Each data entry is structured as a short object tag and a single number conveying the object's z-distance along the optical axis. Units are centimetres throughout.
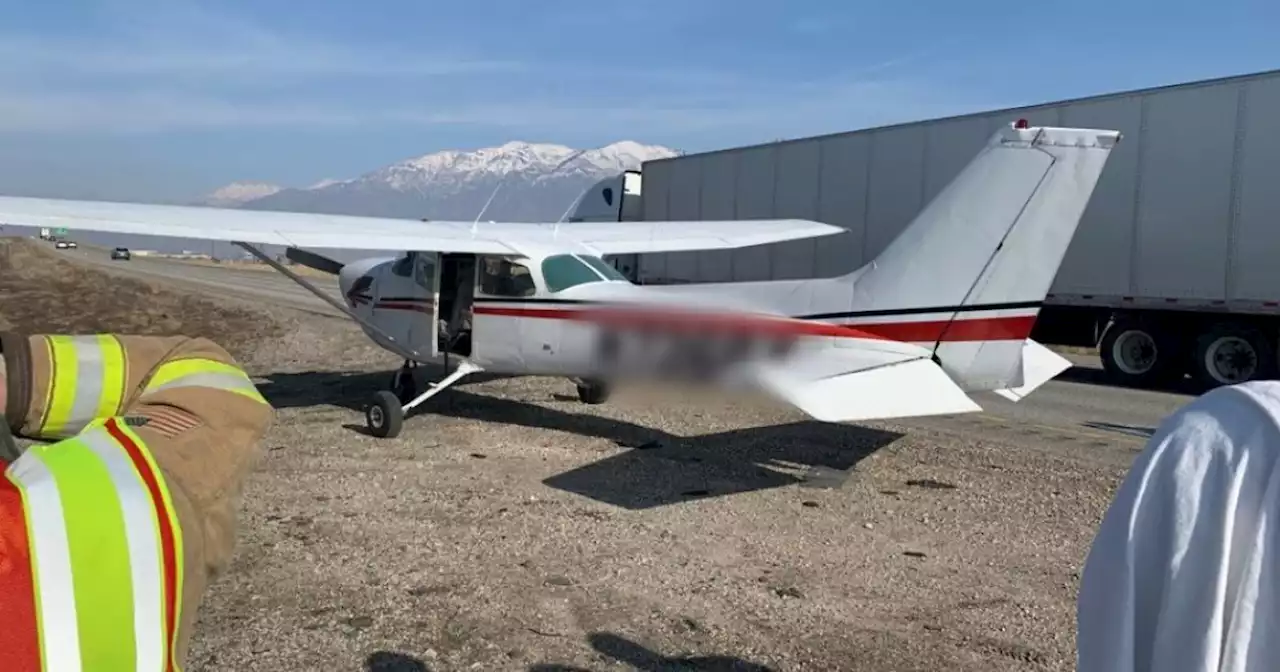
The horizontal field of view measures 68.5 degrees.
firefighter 106
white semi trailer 1382
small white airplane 705
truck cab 2530
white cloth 127
